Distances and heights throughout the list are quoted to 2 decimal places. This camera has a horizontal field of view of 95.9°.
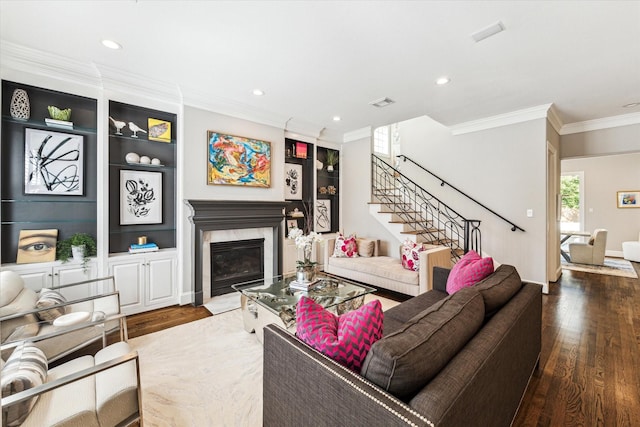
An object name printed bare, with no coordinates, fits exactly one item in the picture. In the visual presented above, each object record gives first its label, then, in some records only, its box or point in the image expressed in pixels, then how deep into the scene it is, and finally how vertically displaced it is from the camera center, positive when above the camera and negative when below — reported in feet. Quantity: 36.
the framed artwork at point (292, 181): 16.76 +1.94
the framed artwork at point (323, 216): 18.27 -0.13
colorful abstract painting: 13.10 +2.57
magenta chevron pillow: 4.06 -1.78
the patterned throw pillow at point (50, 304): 7.22 -2.33
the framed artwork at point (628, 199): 22.39 +1.15
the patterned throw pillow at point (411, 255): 12.95 -1.89
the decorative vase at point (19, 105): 9.36 +3.58
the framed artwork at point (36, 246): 9.43 -1.05
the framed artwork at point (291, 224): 16.89 -0.58
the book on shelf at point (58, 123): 9.74 +3.13
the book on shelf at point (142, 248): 11.32 -1.34
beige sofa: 12.14 -2.62
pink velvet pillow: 7.58 -1.59
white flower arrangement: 10.36 -0.96
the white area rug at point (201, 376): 6.17 -4.15
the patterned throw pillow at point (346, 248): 16.26 -1.92
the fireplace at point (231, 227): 12.47 -0.59
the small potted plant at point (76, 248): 9.97 -1.19
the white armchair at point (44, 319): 6.47 -2.55
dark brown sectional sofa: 3.33 -2.10
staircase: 16.47 -0.08
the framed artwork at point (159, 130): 11.98 +3.56
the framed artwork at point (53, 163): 9.59 +1.78
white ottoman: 20.74 -2.72
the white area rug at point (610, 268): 17.40 -3.55
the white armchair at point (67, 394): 4.29 -3.01
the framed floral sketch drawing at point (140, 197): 11.40 +0.70
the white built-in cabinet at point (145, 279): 11.00 -2.59
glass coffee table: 8.35 -2.68
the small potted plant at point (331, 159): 18.80 +3.64
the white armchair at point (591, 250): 19.07 -2.50
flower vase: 10.14 -2.09
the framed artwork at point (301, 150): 17.04 +3.81
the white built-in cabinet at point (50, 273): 9.29 -1.99
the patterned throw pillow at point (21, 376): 4.26 -2.58
